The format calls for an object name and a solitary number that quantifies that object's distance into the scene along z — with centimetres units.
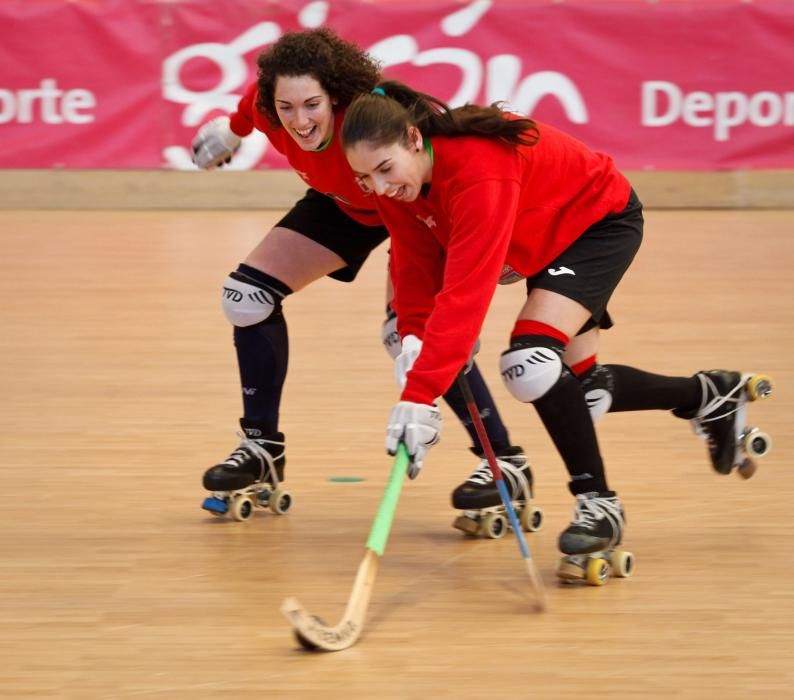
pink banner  1855
